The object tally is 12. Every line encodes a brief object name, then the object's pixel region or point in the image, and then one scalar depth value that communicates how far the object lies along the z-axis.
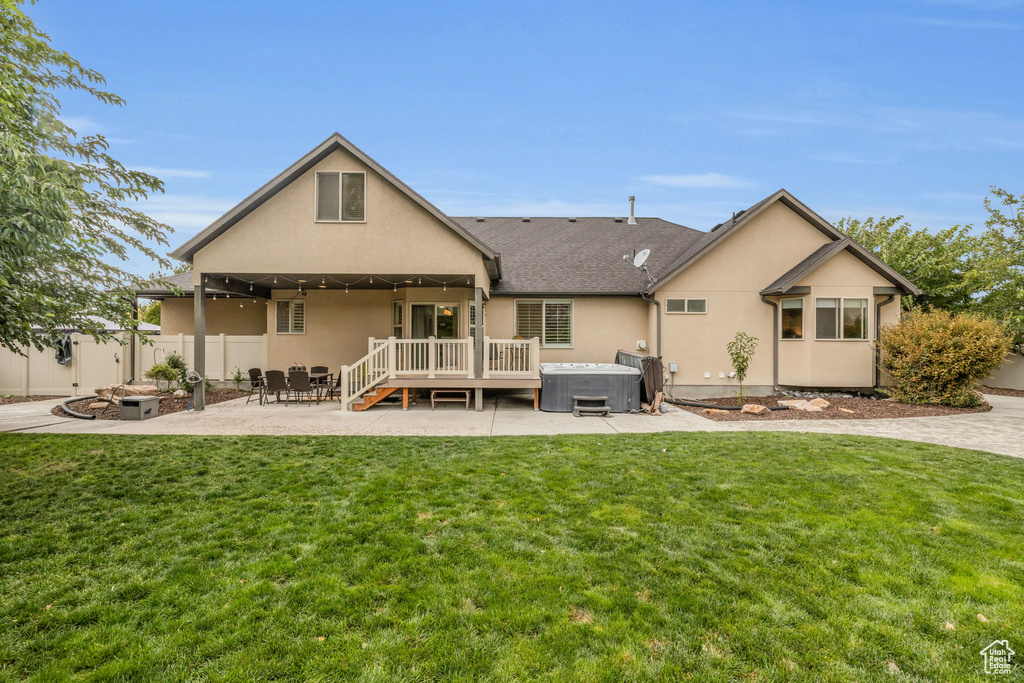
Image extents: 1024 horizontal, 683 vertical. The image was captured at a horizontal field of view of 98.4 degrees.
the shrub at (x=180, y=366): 12.62
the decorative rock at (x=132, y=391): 11.13
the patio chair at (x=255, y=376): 11.68
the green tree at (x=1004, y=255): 17.14
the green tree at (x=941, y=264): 18.06
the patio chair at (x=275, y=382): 10.99
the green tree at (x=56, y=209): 4.34
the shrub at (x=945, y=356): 10.60
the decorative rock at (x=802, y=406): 10.43
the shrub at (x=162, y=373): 12.15
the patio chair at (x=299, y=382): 10.72
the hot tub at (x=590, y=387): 10.35
